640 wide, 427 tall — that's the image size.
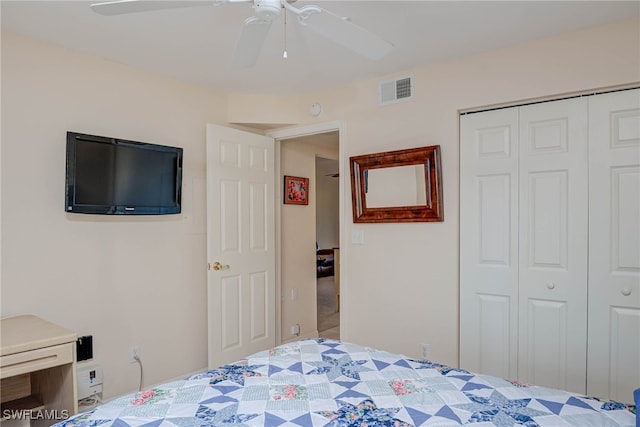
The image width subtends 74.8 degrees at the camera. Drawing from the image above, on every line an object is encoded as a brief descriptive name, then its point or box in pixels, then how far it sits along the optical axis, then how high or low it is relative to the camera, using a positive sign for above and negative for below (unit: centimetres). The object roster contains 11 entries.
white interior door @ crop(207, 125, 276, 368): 332 -26
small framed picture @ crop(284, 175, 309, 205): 428 +24
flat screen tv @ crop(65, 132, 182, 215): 258 +24
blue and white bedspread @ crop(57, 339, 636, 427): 133 -67
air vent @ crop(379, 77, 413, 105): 315 +94
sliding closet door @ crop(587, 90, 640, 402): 236 -19
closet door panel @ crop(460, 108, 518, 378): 274 -20
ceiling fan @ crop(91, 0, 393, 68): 156 +77
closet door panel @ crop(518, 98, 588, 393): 252 -19
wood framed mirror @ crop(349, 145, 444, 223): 297 +20
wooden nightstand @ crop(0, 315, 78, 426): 195 -77
